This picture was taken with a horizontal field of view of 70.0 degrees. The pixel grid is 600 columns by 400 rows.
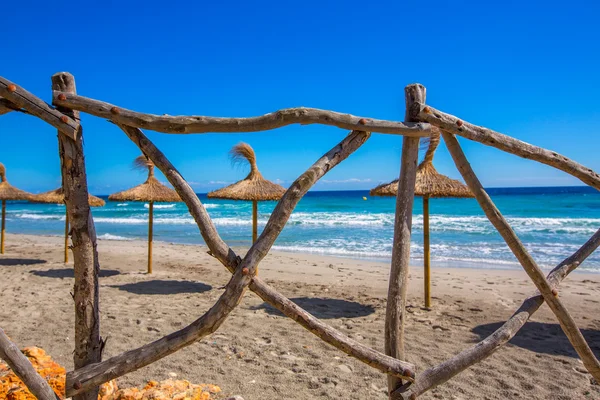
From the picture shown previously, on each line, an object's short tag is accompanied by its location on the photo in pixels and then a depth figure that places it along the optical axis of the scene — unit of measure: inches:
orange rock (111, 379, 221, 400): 96.7
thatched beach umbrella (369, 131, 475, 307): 221.1
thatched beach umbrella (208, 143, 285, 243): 282.7
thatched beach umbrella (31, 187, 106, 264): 342.8
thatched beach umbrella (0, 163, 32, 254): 368.2
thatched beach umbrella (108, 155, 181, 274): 310.0
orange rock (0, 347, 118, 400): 93.1
